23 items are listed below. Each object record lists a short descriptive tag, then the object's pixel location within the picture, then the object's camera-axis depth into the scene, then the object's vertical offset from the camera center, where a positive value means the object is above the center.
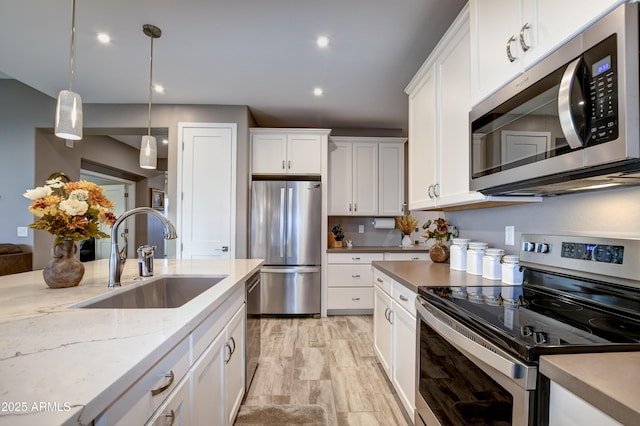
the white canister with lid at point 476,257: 1.79 -0.21
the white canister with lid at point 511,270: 1.51 -0.25
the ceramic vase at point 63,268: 1.30 -0.22
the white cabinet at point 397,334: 1.62 -0.73
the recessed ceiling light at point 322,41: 2.29 +1.41
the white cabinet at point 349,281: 3.82 -0.77
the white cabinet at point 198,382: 0.69 -0.53
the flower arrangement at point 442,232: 2.29 -0.08
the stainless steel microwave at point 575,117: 0.79 +0.34
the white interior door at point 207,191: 3.58 +0.35
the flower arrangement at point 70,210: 1.26 +0.04
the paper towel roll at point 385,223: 4.17 -0.02
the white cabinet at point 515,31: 0.95 +0.73
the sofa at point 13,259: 3.16 -0.46
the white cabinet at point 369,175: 4.16 +0.65
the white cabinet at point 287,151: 3.84 +0.90
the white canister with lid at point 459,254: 1.94 -0.21
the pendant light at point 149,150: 2.26 +0.53
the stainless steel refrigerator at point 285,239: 3.69 -0.23
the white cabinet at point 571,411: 0.60 -0.41
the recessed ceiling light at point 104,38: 2.28 +1.41
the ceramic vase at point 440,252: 2.27 -0.24
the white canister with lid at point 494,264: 1.65 -0.23
